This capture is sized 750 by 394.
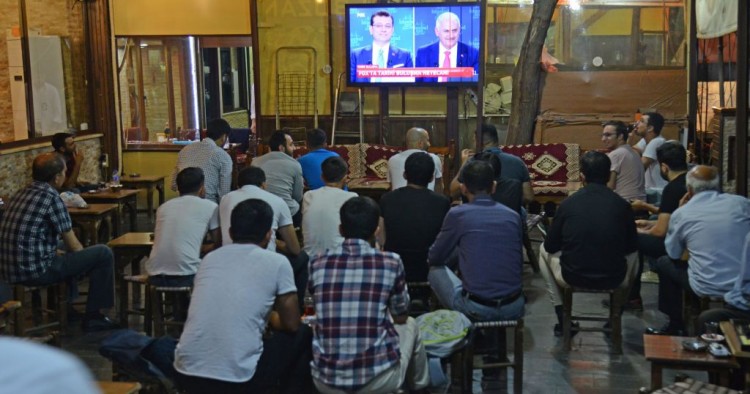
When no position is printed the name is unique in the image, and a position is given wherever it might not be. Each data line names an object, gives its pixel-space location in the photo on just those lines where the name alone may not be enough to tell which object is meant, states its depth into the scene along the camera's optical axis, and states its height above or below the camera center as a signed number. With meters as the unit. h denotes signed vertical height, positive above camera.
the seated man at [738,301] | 5.06 -1.15
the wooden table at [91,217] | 8.27 -0.96
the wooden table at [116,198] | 9.21 -0.89
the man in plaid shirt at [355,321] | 4.11 -0.96
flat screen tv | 11.42 +0.71
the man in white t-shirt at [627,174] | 8.38 -0.71
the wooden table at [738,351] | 4.33 -1.21
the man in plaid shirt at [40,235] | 6.33 -0.85
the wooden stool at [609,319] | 6.20 -1.51
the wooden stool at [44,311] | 6.16 -1.47
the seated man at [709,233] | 5.55 -0.85
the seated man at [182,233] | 6.12 -0.83
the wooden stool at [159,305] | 6.20 -1.33
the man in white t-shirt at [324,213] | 6.27 -0.74
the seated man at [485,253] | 5.31 -0.88
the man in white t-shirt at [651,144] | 9.12 -0.49
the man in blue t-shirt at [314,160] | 8.43 -0.51
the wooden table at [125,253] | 6.82 -1.06
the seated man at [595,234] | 6.05 -0.90
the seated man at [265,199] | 6.08 -0.67
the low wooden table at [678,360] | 4.51 -1.30
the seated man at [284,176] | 7.73 -0.59
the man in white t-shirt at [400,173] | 8.16 -0.63
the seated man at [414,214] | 6.21 -0.76
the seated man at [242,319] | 4.11 -0.96
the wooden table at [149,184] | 11.34 -0.94
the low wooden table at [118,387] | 3.83 -1.16
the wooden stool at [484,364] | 5.25 -1.49
